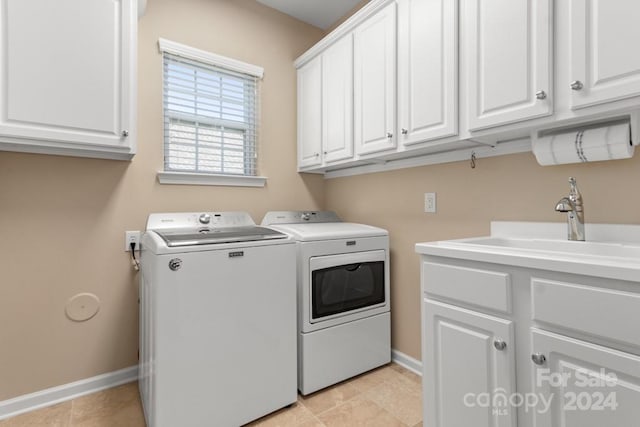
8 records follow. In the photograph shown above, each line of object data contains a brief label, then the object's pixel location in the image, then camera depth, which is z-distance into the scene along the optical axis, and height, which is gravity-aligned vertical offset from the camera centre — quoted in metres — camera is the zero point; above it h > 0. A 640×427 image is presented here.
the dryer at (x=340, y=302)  1.86 -0.54
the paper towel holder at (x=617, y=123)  1.18 +0.36
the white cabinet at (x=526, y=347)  0.90 -0.44
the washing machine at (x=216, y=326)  1.41 -0.53
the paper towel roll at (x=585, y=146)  1.20 +0.28
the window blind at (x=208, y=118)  2.18 +0.70
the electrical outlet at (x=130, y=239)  2.01 -0.15
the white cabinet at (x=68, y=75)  1.42 +0.66
